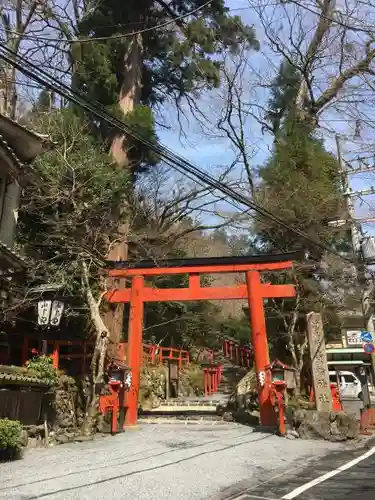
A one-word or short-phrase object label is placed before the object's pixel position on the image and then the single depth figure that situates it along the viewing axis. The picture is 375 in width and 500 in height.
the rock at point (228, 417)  15.59
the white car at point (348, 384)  26.67
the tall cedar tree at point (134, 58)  17.22
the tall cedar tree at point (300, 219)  19.73
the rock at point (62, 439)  11.16
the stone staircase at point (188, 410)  16.30
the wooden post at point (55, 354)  13.42
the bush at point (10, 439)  8.34
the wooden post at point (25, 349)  14.80
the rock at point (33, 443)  10.31
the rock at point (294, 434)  11.90
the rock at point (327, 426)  11.73
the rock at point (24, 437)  9.11
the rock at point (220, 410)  16.95
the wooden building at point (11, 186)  12.04
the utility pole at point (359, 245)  14.74
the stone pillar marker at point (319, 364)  14.88
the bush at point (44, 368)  11.83
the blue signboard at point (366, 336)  13.92
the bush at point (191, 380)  25.50
